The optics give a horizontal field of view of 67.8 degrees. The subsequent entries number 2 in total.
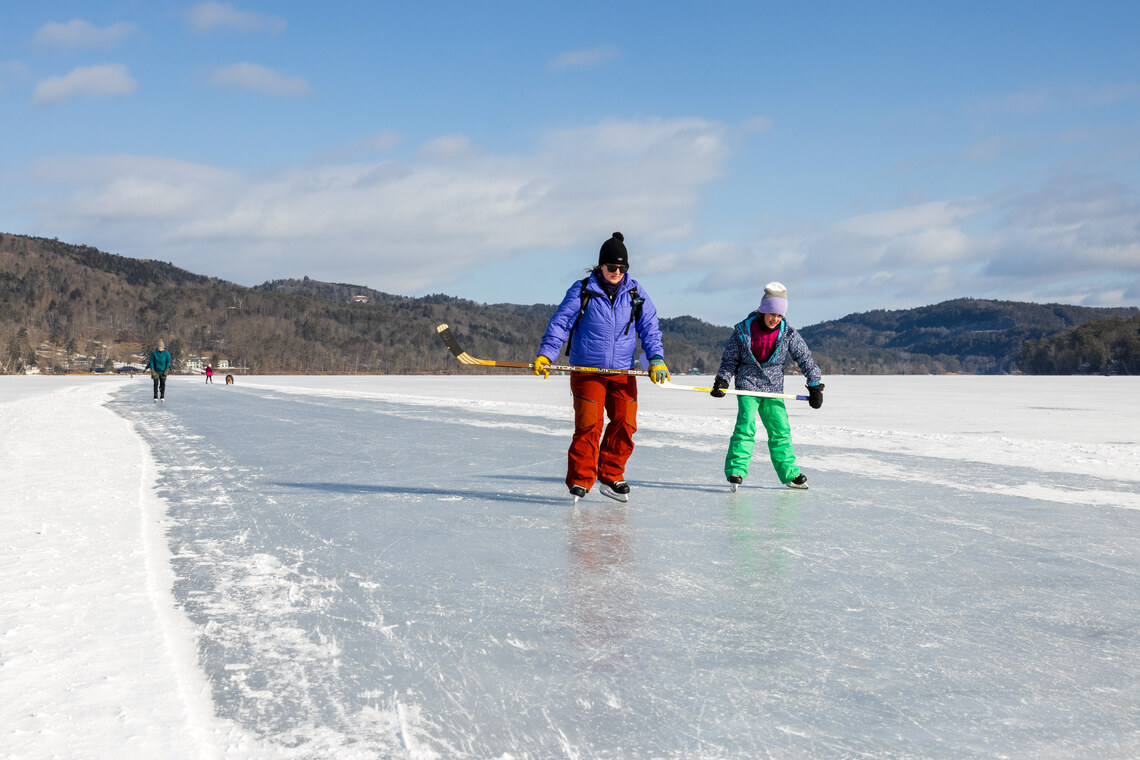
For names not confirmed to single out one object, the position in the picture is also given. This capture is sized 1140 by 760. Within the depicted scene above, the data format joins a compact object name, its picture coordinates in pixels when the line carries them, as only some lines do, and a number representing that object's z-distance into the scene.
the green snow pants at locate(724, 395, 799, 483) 6.79
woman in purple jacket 6.07
